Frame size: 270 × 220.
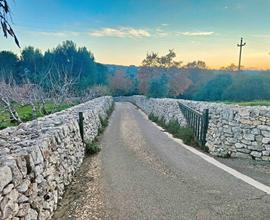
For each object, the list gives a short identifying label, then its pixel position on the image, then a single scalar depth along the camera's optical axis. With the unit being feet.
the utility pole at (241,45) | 102.52
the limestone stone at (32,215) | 9.97
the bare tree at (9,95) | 39.44
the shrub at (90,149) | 25.34
